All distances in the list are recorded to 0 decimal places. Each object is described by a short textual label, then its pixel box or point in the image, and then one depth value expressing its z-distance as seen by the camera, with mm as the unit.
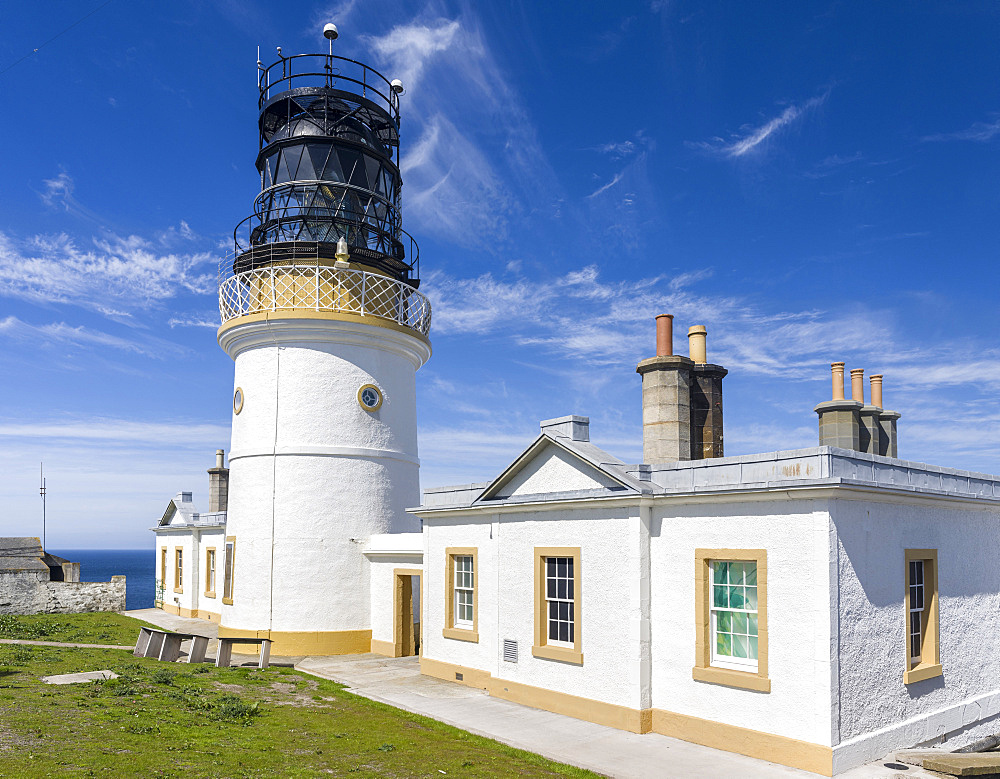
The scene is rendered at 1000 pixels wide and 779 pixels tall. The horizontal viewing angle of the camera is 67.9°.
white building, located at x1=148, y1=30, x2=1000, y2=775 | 10492
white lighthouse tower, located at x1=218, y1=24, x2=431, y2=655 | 19922
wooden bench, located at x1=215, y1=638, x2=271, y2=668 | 17094
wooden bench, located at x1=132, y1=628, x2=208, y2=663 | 17438
